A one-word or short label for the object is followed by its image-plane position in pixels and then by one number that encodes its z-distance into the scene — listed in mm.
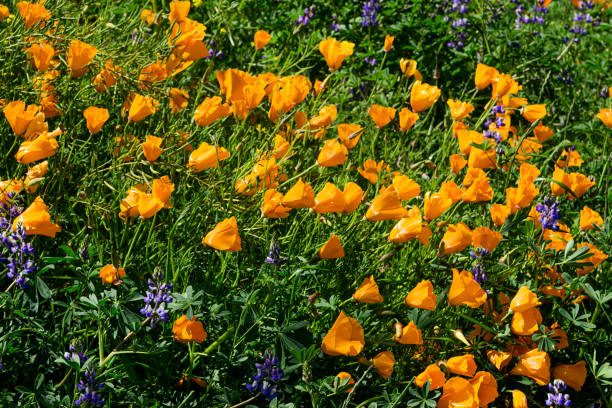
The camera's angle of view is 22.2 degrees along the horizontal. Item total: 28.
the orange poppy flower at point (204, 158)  1613
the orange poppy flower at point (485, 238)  1637
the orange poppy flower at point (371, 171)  1765
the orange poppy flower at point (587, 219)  1723
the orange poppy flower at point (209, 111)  1703
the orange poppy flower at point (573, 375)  1646
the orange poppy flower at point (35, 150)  1561
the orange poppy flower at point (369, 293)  1552
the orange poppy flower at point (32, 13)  1696
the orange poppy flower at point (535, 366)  1600
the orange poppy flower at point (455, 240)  1599
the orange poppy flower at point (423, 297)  1538
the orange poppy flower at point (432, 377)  1536
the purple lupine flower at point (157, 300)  1480
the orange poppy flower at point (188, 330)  1493
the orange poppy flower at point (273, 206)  1592
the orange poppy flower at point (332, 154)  1649
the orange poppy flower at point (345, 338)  1519
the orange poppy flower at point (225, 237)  1513
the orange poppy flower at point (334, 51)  1832
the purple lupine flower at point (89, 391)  1452
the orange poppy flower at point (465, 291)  1555
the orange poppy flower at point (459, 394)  1525
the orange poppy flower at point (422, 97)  1830
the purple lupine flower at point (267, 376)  1506
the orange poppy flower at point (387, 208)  1591
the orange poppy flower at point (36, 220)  1497
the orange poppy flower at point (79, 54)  1648
